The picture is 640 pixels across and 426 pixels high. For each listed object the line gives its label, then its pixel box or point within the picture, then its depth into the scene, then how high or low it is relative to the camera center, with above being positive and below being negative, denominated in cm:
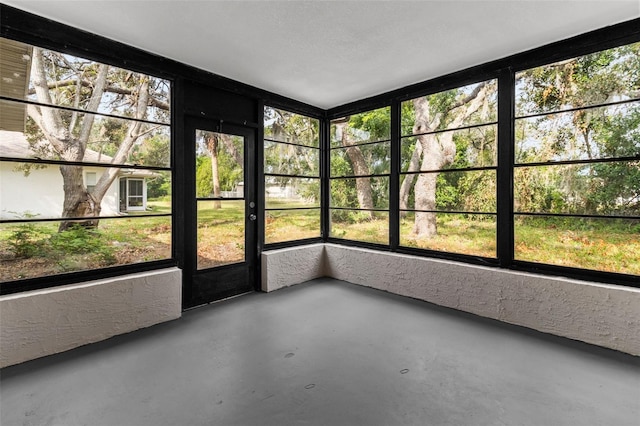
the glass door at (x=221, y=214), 382 -3
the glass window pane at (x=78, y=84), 262 +128
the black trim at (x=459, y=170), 365 +52
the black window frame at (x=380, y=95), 271 +156
